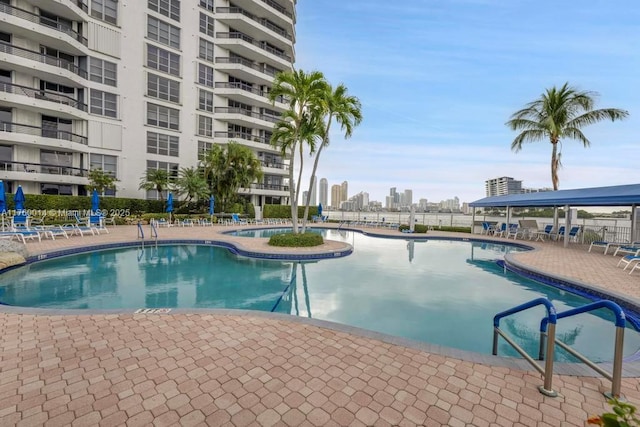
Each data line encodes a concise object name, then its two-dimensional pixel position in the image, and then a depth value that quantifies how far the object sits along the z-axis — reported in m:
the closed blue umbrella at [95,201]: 17.31
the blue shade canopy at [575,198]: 11.98
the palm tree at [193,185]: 23.69
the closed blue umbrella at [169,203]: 20.48
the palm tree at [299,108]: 12.67
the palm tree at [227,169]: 25.27
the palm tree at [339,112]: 13.00
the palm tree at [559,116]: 19.41
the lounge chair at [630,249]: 10.88
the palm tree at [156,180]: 23.66
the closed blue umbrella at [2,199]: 11.54
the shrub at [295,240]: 12.54
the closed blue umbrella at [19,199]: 12.98
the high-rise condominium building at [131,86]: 19.88
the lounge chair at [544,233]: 17.67
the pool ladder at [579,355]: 2.66
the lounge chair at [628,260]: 8.66
